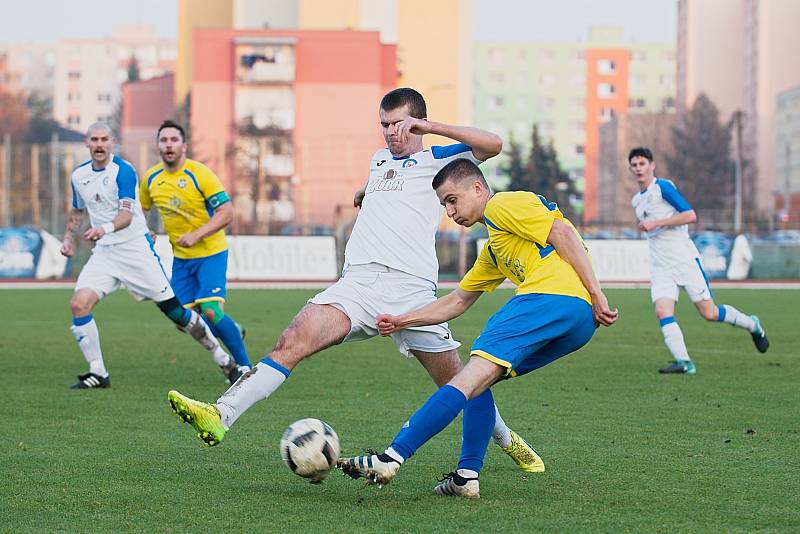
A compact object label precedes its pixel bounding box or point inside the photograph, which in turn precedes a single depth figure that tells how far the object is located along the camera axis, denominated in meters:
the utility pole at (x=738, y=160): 68.06
